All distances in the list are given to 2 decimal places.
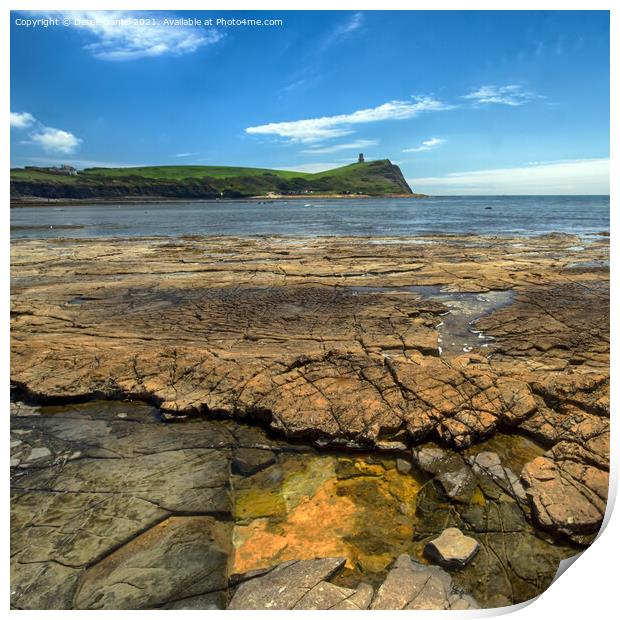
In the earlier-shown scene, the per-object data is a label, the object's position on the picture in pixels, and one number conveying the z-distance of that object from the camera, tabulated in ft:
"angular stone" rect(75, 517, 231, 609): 12.45
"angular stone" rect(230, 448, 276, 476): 17.71
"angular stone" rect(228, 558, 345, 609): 11.97
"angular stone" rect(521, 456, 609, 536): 14.02
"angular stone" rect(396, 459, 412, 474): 17.41
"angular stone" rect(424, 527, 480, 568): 13.12
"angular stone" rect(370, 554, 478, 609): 11.73
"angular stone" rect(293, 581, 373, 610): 11.68
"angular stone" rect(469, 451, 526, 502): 15.90
